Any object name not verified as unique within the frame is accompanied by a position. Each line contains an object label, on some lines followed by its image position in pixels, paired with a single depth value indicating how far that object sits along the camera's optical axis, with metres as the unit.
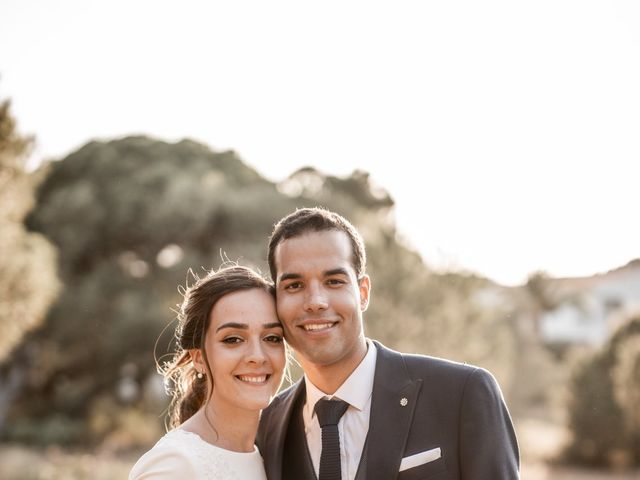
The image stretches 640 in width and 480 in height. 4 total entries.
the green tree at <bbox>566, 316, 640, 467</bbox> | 15.38
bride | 2.93
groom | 2.71
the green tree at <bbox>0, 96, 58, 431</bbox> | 7.02
